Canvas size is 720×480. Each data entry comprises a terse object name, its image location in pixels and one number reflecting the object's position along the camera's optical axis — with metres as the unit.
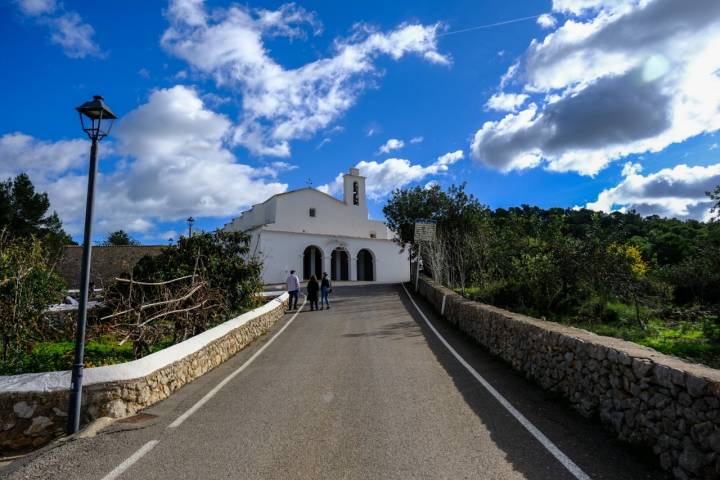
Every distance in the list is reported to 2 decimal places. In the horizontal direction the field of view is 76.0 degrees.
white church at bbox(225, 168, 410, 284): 39.56
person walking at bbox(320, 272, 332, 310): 21.64
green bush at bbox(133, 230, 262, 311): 14.17
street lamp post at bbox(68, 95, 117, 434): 6.24
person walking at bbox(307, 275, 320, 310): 21.02
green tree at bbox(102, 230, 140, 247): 81.94
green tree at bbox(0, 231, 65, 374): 10.21
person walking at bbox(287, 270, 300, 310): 21.75
